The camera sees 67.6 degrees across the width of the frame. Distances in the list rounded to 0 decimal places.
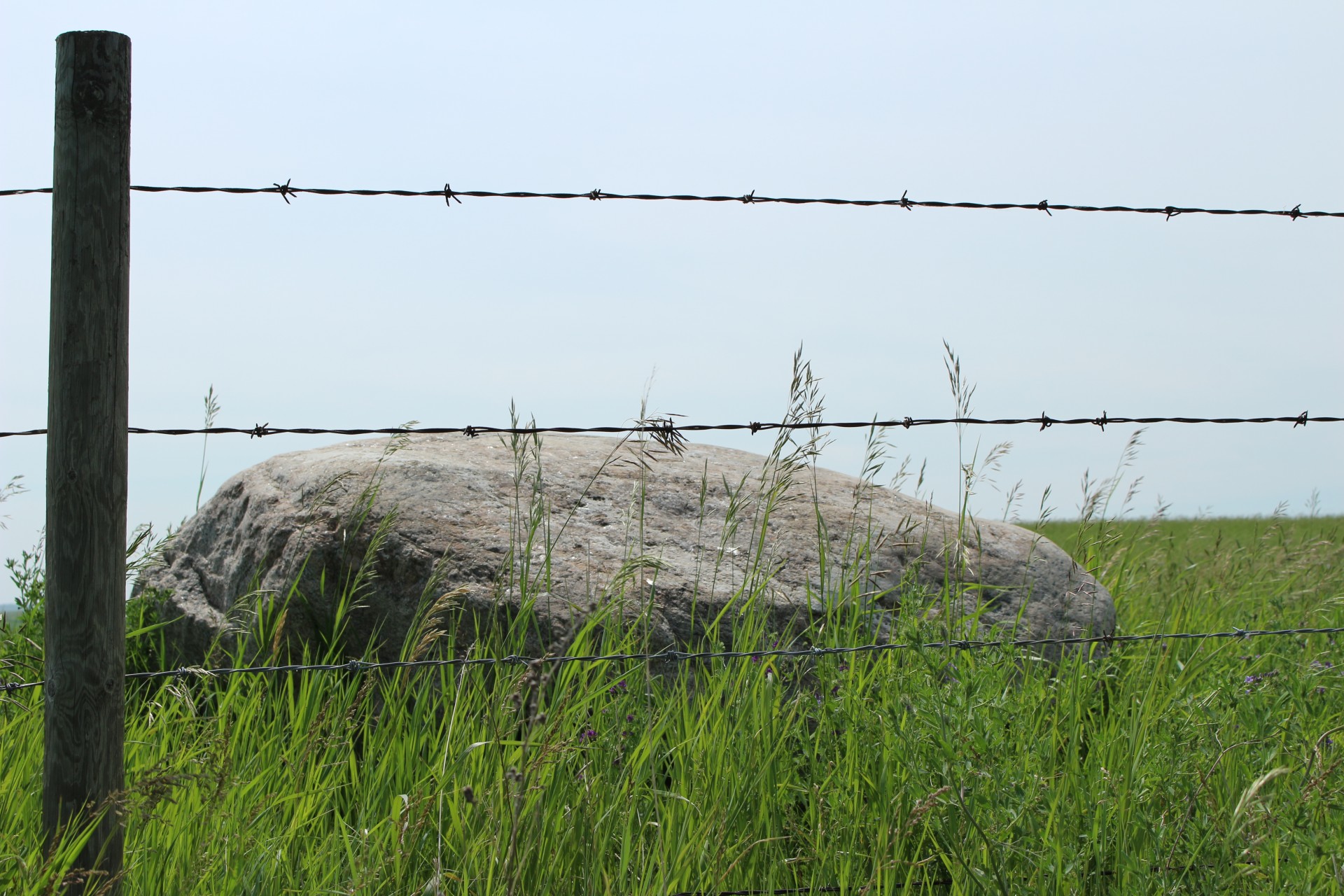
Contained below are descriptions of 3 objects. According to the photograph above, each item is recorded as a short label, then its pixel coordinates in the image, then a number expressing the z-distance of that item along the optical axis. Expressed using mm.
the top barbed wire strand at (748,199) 2549
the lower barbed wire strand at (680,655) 2230
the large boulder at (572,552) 3219
